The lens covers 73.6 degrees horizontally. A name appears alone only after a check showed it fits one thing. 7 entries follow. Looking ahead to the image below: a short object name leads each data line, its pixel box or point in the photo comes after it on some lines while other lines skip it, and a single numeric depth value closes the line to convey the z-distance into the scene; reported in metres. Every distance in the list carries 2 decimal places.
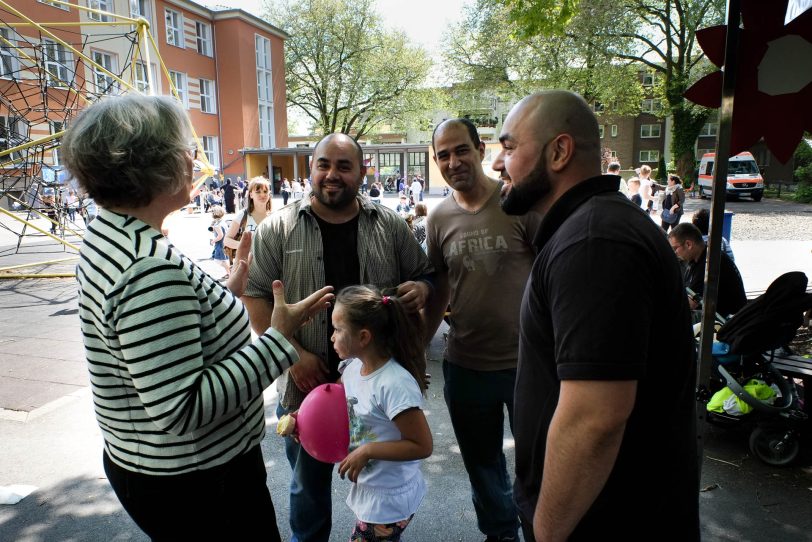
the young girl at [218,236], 11.02
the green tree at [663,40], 28.12
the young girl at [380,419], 2.15
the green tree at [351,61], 42.16
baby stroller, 3.67
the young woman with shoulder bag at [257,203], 7.35
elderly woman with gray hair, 1.36
